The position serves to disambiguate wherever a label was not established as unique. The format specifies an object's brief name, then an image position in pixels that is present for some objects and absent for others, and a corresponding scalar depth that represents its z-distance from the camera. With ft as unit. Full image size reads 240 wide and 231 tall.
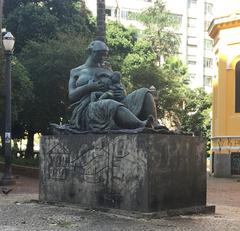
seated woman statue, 31.42
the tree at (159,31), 169.99
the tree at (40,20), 102.68
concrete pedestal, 29.07
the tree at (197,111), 155.62
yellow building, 90.07
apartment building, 237.86
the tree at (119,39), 126.93
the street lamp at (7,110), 54.60
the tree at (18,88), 69.67
